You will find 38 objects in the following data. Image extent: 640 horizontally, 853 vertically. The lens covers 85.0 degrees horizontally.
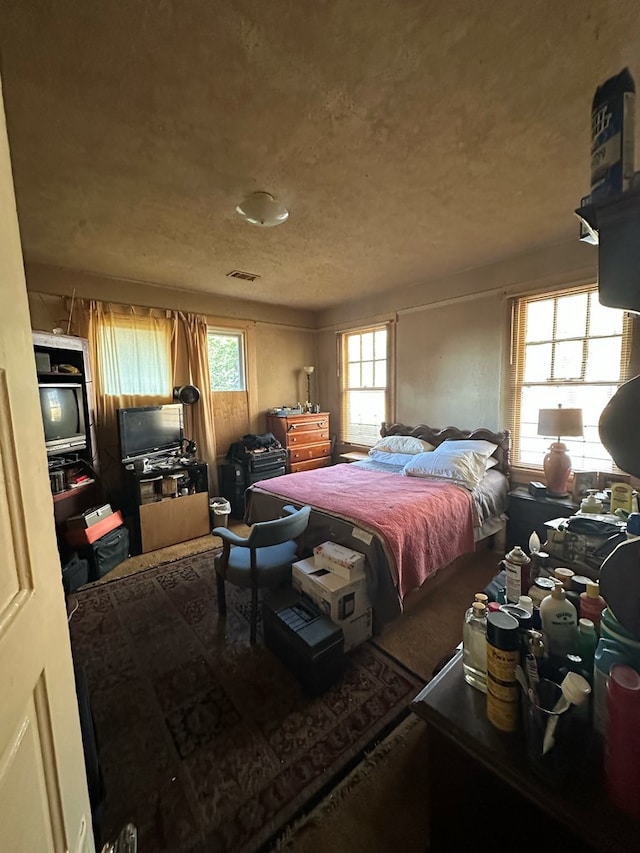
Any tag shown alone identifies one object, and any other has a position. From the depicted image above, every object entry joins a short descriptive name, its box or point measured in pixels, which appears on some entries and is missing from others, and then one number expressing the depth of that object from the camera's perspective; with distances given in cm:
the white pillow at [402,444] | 382
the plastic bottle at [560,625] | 85
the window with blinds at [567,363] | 287
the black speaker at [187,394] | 398
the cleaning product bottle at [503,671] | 75
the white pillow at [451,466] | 295
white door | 60
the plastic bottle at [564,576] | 104
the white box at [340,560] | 196
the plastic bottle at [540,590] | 102
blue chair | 192
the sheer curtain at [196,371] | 404
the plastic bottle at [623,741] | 60
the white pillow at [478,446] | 329
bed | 206
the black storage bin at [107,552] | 280
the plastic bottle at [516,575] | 116
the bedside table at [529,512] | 276
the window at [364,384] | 466
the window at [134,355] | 358
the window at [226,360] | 446
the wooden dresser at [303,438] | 467
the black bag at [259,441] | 434
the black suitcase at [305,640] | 167
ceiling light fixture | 216
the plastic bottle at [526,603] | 93
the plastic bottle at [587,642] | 81
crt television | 280
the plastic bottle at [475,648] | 91
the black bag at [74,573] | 255
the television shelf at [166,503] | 329
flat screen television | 340
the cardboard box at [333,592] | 187
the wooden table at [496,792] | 62
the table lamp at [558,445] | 274
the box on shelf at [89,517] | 284
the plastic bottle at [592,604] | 88
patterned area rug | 125
